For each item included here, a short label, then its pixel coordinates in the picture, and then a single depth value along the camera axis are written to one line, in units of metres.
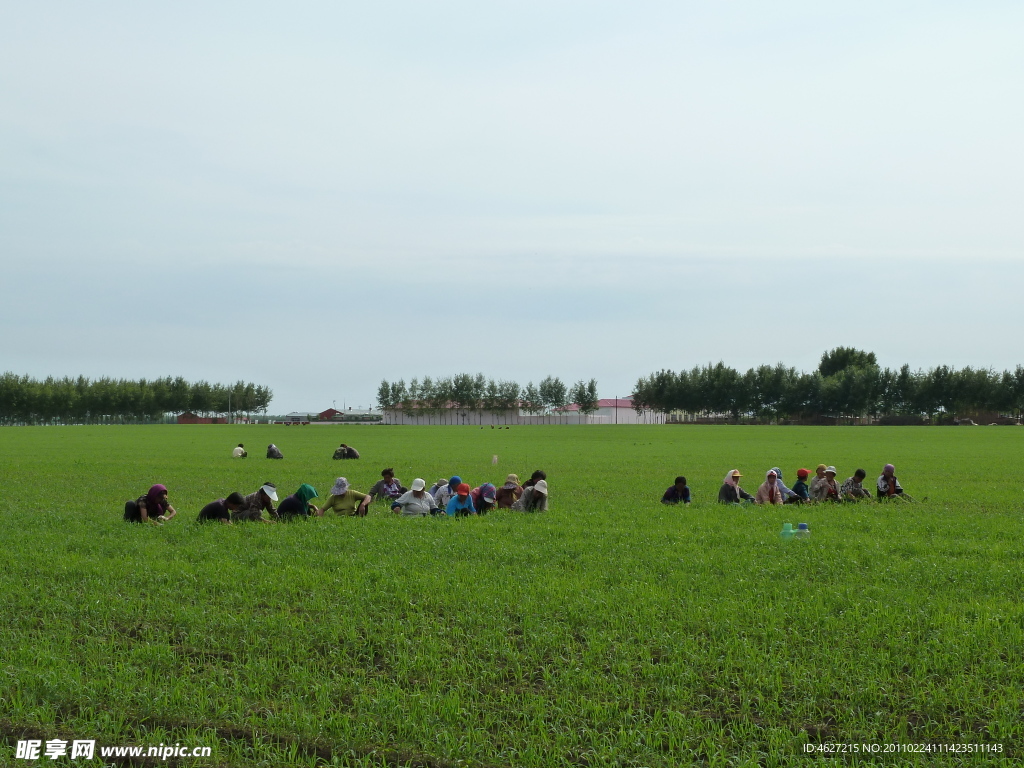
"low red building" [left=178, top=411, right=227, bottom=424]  196.00
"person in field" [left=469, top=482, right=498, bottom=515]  20.23
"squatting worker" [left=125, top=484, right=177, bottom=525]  18.08
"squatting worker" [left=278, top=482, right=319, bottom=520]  18.61
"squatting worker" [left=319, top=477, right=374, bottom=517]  19.75
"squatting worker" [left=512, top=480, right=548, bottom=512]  20.50
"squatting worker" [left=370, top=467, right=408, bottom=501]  22.62
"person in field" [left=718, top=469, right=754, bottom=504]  21.98
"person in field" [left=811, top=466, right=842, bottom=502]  21.88
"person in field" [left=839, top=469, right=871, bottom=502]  22.51
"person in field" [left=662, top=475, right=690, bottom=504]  22.17
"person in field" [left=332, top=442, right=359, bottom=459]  42.78
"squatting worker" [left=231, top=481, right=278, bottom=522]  18.00
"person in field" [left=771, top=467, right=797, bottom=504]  21.85
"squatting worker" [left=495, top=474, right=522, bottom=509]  21.28
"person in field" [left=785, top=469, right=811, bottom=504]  21.83
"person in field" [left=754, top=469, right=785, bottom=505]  21.49
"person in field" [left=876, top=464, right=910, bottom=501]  22.64
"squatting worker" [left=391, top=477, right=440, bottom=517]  19.66
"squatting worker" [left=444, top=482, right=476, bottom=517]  19.33
